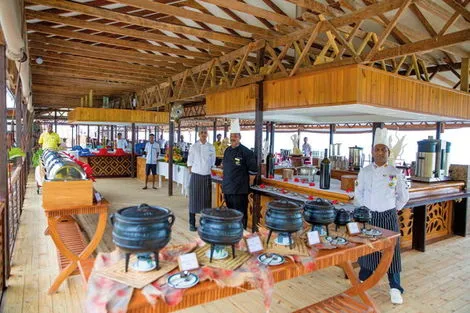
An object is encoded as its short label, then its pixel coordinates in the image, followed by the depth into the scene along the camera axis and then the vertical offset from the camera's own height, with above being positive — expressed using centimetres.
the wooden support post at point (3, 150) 336 -19
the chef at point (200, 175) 534 -63
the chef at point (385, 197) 318 -55
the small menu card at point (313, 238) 217 -64
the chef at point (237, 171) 471 -49
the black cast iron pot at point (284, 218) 209 -50
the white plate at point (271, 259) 186 -68
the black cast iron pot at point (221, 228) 181 -49
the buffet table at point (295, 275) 148 -73
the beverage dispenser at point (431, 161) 491 -32
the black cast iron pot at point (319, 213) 234 -52
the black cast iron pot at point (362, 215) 259 -58
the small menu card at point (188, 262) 172 -65
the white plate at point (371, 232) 247 -69
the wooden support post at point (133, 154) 1214 -76
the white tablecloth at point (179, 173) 823 -102
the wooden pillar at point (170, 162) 862 -71
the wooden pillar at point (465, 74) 557 +106
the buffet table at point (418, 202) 420 -92
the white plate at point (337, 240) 222 -68
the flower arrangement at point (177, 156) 927 -60
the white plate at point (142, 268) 167 -65
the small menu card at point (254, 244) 199 -63
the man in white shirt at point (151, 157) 955 -67
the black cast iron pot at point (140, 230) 161 -46
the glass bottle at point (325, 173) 423 -45
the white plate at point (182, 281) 156 -68
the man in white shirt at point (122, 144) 1505 -49
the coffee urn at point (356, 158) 557 -33
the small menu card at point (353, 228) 245 -65
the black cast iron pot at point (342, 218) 254 -60
